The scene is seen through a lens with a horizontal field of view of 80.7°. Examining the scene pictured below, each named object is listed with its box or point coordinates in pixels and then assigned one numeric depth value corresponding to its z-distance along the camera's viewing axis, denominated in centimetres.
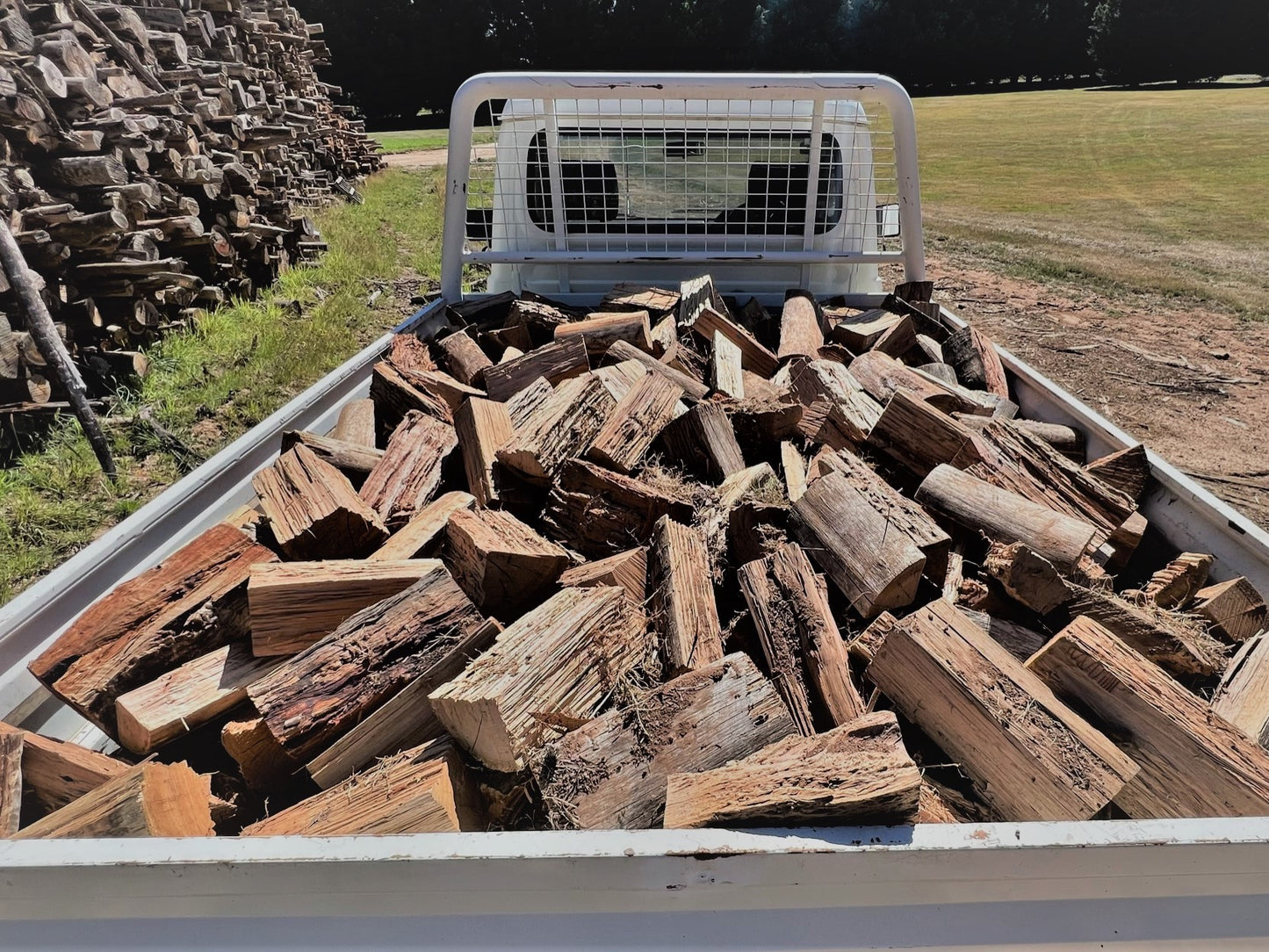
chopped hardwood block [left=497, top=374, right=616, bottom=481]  188
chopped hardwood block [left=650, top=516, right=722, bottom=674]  145
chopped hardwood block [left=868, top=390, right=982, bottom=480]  196
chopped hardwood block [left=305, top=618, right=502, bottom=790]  129
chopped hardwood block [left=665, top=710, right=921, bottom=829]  100
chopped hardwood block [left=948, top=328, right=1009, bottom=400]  270
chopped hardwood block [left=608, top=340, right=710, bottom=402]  238
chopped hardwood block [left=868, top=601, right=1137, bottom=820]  115
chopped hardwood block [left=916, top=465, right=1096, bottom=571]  161
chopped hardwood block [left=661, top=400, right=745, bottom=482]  201
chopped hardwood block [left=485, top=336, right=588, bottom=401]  245
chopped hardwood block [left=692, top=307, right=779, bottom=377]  272
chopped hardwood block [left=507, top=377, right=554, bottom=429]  211
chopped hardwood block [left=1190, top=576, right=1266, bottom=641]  156
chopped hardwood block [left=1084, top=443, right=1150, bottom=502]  193
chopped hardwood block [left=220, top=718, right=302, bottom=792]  133
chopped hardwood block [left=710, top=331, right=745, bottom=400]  241
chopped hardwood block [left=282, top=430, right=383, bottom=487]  201
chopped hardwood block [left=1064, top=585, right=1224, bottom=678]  149
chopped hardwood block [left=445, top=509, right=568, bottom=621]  155
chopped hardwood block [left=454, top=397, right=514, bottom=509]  192
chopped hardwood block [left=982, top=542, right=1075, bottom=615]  156
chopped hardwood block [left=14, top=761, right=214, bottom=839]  110
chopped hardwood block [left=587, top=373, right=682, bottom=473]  194
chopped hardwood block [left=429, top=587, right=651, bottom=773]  123
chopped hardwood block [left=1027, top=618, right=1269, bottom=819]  117
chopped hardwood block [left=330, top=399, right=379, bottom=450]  227
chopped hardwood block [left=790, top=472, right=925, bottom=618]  153
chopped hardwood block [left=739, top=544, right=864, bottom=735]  139
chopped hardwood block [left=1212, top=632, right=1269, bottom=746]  133
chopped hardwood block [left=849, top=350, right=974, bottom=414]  230
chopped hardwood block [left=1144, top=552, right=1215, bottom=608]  166
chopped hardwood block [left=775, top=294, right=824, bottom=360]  276
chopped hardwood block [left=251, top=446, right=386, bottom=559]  165
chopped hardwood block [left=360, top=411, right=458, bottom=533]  188
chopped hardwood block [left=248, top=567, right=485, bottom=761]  129
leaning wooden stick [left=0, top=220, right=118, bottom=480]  370
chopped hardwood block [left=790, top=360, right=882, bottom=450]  213
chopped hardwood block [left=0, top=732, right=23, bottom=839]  118
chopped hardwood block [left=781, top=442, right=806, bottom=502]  191
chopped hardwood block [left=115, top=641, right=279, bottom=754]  134
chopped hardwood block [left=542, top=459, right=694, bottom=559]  182
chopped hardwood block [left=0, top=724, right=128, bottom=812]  125
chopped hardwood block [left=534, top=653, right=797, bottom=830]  116
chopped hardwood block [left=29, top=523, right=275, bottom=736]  136
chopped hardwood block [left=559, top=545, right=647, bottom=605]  162
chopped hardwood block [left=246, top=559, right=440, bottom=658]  144
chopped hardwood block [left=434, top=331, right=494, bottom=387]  264
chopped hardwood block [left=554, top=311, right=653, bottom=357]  272
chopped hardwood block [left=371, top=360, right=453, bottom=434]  235
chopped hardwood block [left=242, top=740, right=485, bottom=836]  112
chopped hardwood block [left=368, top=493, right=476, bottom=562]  164
